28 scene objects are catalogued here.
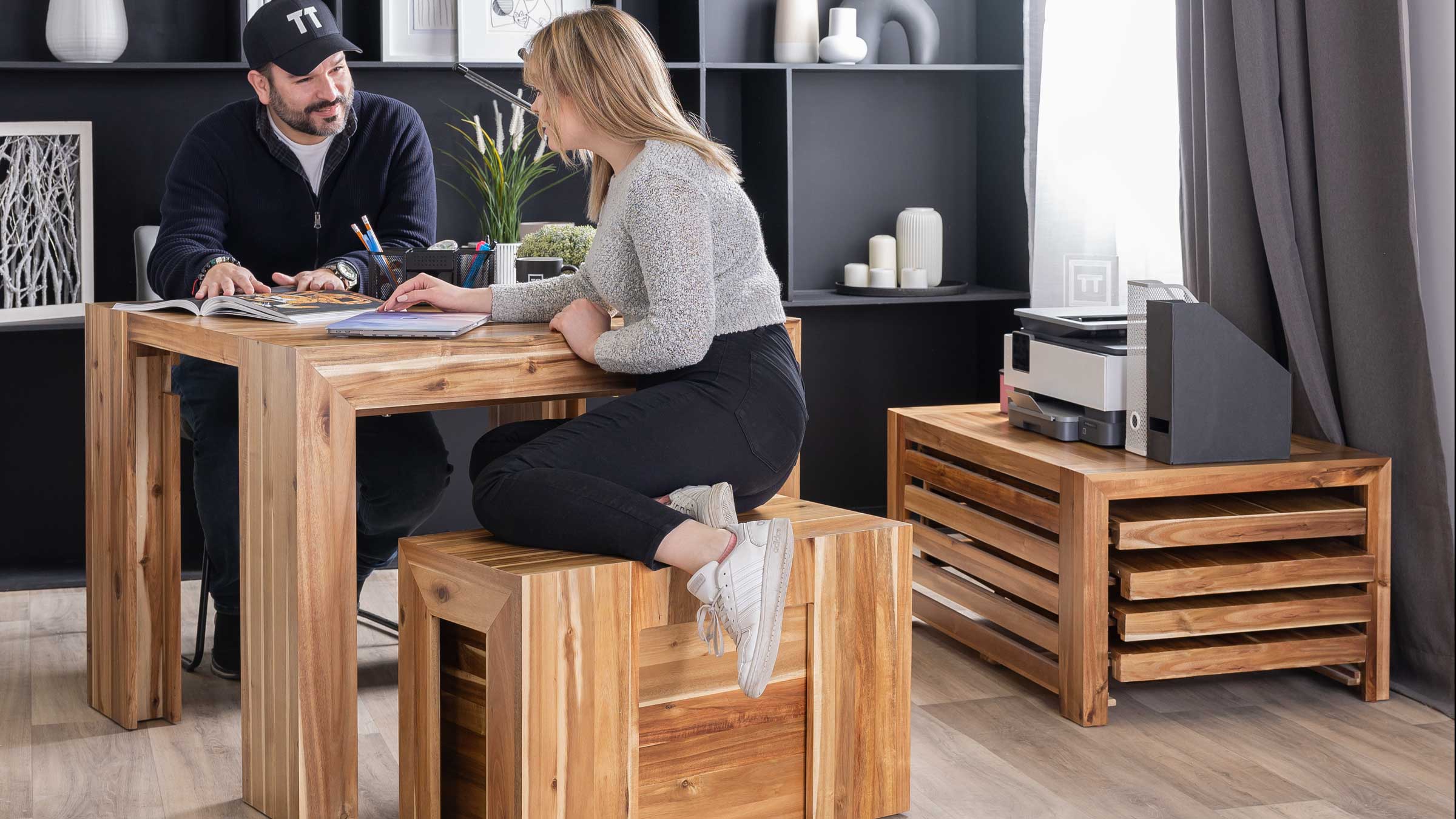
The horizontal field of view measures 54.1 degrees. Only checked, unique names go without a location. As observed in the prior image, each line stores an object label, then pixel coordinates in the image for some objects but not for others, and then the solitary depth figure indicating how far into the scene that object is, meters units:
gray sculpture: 3.70
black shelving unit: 3.63
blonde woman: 1.72
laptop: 1.92
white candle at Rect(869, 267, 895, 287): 3.74
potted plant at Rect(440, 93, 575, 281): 3.39
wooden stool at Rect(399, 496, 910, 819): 1.66
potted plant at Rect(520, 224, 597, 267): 2.53
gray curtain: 2.43
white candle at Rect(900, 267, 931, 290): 3.73
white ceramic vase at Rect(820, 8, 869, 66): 3.59
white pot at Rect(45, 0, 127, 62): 3.10
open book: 2.07
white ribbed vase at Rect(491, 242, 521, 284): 2.75
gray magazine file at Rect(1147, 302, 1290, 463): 2.35
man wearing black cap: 2.58
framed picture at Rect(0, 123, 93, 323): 3.07
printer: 2.50
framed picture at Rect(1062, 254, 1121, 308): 3.33
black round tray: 3.68
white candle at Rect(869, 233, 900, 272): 3.77
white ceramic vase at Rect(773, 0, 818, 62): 3.63
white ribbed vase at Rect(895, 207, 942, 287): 3.78
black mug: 2.43
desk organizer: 2.34
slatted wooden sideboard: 2.31
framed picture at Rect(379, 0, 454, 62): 3.35
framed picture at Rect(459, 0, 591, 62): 3.41
